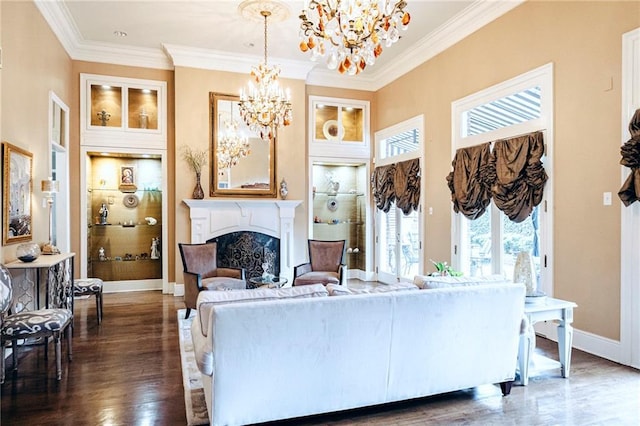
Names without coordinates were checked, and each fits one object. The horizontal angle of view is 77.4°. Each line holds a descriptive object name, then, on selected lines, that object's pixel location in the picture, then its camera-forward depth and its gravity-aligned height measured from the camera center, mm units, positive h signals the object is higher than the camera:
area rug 2654 -1365
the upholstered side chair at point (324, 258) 6043 -741
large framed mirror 6836 +949
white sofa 2318 -869
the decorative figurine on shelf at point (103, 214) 7066 -53
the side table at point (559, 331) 3115 -959
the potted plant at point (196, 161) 6719 +850
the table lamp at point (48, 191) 4535 +240
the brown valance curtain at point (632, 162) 3354 +407
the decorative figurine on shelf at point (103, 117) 6719 +1583
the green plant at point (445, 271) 3751 -583
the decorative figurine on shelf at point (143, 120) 6906 +1585
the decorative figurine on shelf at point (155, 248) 7312 -690
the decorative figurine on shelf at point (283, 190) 7176 +372
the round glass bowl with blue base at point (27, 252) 3846 -400
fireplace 6766 -331
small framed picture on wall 7195 +575
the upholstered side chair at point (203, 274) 5039 -857
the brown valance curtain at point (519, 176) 4301 +386
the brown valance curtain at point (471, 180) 4977 +399
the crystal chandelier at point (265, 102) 4785 +1311
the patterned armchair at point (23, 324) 3111 -913
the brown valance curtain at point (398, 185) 6605 +449
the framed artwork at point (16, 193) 3724 +185
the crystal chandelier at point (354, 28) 2988 +1394
